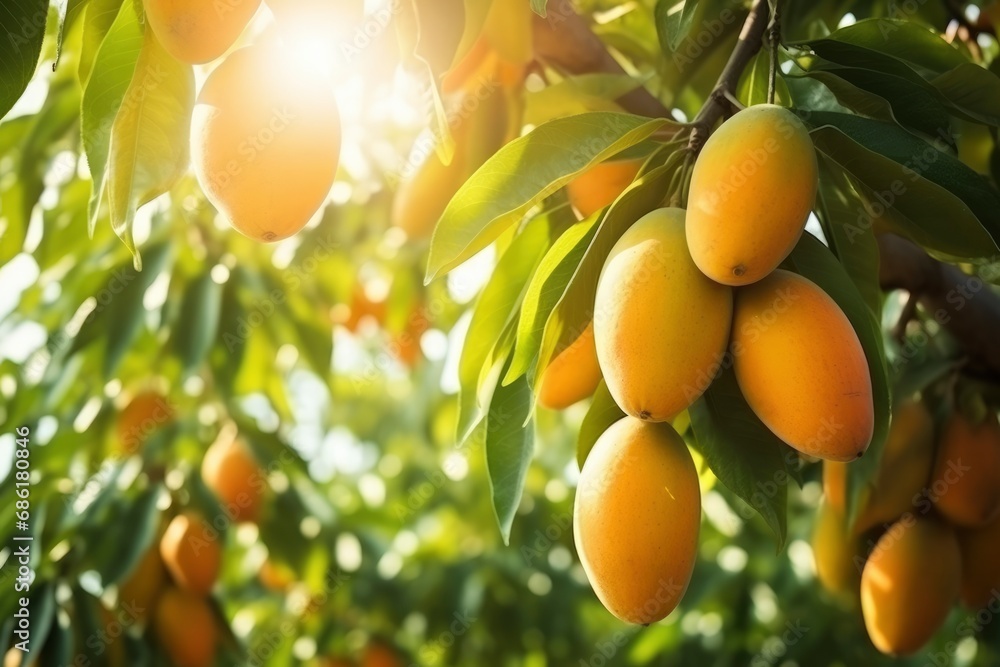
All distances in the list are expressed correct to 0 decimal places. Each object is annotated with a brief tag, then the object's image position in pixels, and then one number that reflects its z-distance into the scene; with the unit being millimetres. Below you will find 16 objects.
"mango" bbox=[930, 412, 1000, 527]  1608
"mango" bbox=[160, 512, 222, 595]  2074
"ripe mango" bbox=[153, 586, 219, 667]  2074
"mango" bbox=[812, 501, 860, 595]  1653
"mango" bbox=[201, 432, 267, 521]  2205
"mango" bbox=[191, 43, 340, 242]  1263
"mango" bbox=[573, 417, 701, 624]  1233
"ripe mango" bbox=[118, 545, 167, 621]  2109
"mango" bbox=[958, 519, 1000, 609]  1662
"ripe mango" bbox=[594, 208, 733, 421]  1218
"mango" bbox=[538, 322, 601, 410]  1344
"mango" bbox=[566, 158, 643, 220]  1420
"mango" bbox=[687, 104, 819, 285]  1215
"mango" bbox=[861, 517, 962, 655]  1591
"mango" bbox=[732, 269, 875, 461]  1223
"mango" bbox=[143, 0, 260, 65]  1237
